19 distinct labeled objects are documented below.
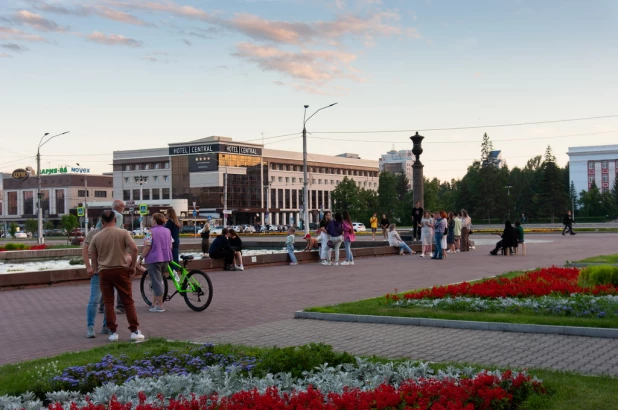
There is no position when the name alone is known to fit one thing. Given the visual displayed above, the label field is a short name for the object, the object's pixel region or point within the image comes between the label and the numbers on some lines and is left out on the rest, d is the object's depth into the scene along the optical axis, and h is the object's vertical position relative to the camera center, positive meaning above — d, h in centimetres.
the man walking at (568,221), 4712 -87
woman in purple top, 1252 -70
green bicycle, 1282 -134
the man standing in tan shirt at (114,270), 980 -77
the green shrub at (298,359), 673 -149
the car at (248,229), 9174 -198
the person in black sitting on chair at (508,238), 2661 -111
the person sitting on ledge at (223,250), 2206 -114
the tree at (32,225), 8312 -72
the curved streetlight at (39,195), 4856 +179
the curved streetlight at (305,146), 4731 +488
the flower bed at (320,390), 531 -153
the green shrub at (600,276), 1295 -133
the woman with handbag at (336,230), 2344 -58
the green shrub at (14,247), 3772 -156
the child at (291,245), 2435 -112
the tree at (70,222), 7358 -45
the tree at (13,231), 8482 -144
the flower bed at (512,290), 1219 -149
